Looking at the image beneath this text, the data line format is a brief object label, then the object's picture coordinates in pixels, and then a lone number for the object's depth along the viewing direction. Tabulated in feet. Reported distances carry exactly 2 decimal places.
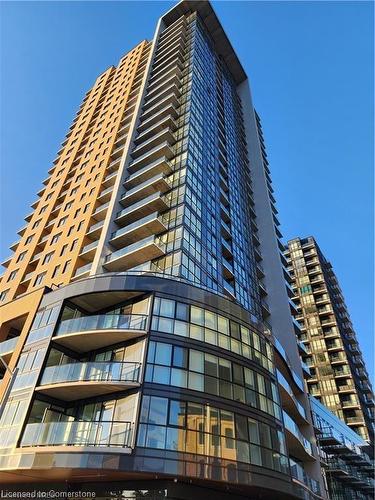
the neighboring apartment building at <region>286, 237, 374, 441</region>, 206.49
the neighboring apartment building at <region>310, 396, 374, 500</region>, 138.72
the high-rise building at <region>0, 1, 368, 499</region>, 57.36
